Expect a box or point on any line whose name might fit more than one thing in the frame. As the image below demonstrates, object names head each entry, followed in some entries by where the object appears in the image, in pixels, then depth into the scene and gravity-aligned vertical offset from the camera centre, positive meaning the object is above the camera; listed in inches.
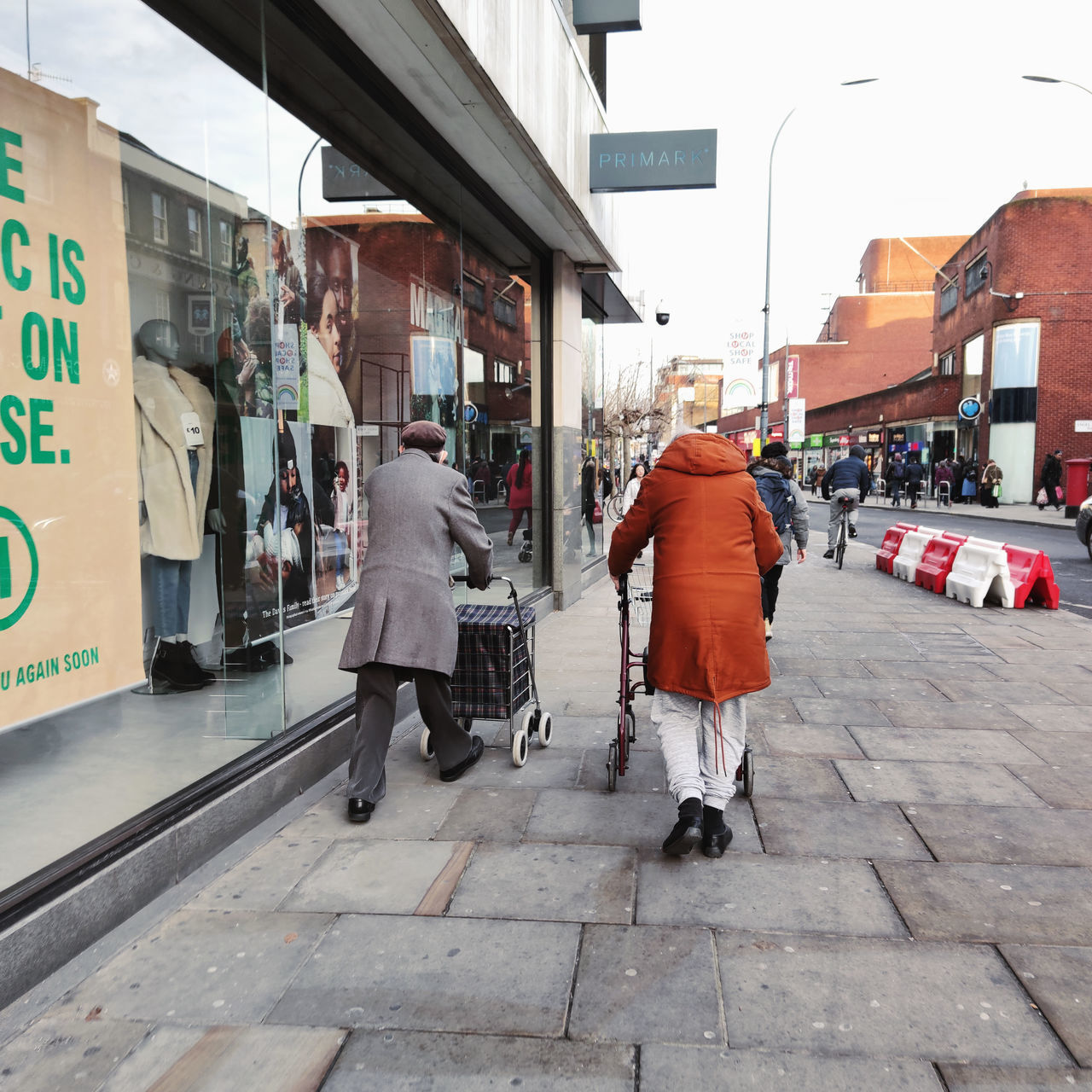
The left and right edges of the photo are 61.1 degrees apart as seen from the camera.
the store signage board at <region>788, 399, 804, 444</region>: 1411.2 +33.8
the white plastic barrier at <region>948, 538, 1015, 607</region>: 424.2 -64.7
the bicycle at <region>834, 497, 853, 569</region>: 596.7 -61.7
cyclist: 587.5 -27.5
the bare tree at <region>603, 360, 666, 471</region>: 1786.4 +63.8
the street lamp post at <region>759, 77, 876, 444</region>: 1038.4 +147.4
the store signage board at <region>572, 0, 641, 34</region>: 332.8 +152.4
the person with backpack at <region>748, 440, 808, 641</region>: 318.3 -22.1
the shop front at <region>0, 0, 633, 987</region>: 130.3 +11.4
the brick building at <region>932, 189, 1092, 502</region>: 1330.0 +151.5
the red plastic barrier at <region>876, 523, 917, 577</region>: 572.4 -68.7
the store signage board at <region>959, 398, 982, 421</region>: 1401.3 +45.7
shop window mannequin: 169.6 -7.8
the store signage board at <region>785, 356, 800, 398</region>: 1541.8 +109.5
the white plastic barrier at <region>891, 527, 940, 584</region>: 522.6 -65.8
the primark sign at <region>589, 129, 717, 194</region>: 327.0 +101.0
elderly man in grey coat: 169.0 -28.9
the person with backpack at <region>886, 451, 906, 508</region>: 1402.6 -60.2
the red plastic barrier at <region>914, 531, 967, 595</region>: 474.0 -65.3
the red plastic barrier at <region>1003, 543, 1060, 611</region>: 421.1 -65.2
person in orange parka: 152.0 -29.5
